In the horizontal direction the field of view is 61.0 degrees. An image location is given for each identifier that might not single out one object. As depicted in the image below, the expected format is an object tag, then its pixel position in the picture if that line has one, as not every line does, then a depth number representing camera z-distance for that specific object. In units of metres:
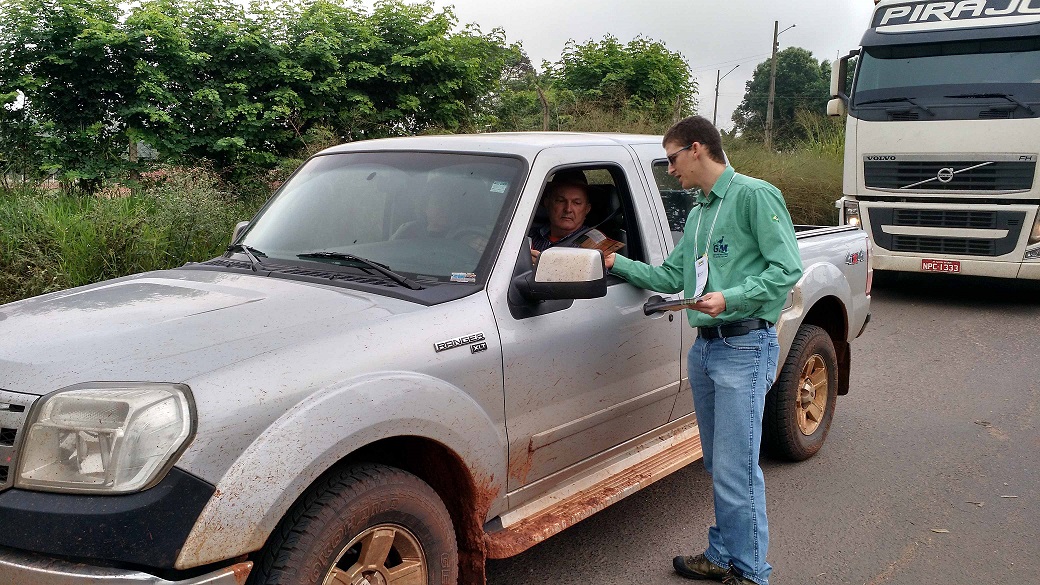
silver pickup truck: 2.31
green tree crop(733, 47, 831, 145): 64.00
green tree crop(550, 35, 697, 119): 17.34
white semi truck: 9.66
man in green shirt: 3.51
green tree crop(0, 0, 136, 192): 8.41
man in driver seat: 4.03
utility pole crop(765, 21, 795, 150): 37.49
